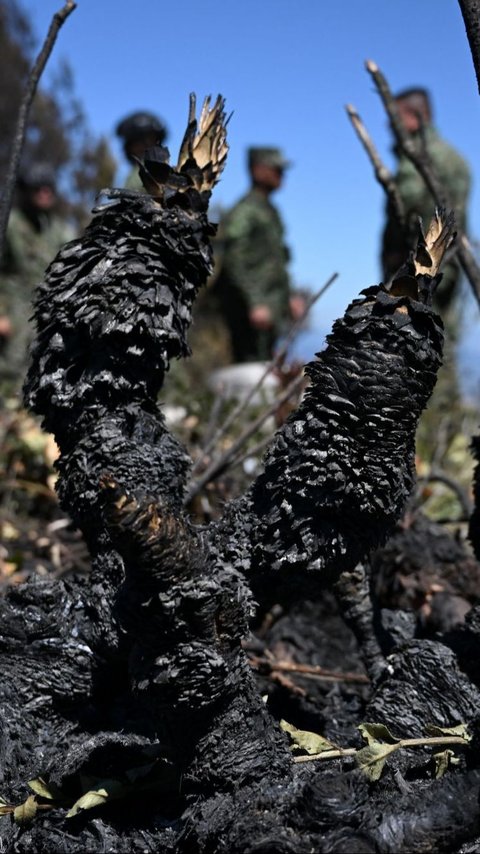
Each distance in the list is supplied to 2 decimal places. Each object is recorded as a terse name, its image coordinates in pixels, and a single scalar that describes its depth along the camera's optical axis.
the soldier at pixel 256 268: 9.67
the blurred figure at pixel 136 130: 6.43
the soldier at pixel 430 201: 6.92
